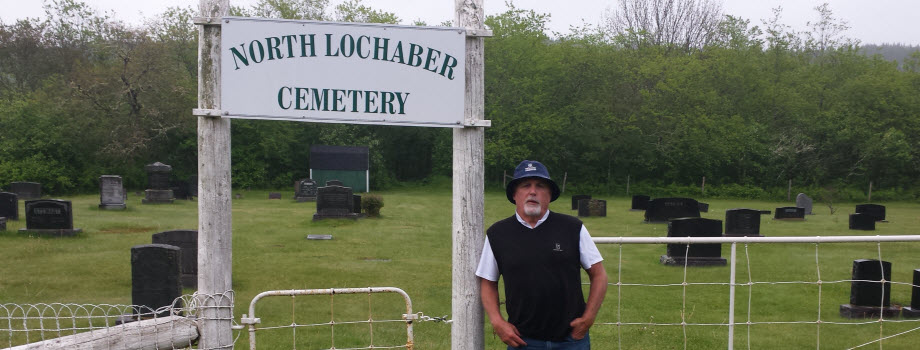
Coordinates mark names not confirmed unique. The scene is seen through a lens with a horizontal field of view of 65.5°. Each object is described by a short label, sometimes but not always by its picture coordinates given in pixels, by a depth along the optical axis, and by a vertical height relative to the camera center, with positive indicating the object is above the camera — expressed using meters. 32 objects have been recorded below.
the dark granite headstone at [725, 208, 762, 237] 17.83 -1.71
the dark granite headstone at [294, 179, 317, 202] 30.95 -1.74
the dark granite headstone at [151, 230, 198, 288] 11.57 -1.63
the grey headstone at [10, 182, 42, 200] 29.28 -1.73
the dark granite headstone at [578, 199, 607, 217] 24.69 -1.90
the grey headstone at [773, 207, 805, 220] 24.39 -2.01
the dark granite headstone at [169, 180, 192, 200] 29.70 -1.68
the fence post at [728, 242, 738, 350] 5.57 -1.20
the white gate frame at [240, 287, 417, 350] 4.47 -0.95
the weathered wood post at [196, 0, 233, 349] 3.95 -0.21
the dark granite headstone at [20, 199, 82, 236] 16.36 -1.57
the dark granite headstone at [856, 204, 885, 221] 24.42 -1.90
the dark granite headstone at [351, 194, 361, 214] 22.70 -1.73
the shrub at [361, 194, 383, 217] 22.83 -1.73
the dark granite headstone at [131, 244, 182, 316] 8.98 -1.58
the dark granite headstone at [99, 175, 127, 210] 24.03 -1.51
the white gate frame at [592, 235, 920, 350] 5.29 -0.64
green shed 37.72 -0.93
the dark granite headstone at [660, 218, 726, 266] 13.59 -1.79
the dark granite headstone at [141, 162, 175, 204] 27.39 -1.37
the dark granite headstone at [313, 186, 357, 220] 21.17 -1.54
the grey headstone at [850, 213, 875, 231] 21.41 -2.00
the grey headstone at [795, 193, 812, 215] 26.83 -1.76
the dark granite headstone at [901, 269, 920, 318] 9.20 -1.97
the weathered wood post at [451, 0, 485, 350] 4.11 -0.25
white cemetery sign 3.96 +0.45
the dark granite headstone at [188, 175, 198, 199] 30.23 -1.57
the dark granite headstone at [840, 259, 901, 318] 9.05 -1.88
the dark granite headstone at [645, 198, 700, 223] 22.45 -1.75
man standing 3.71 -0.63
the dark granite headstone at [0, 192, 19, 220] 19.17 -1.58
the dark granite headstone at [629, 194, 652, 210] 27.38 -1.88
